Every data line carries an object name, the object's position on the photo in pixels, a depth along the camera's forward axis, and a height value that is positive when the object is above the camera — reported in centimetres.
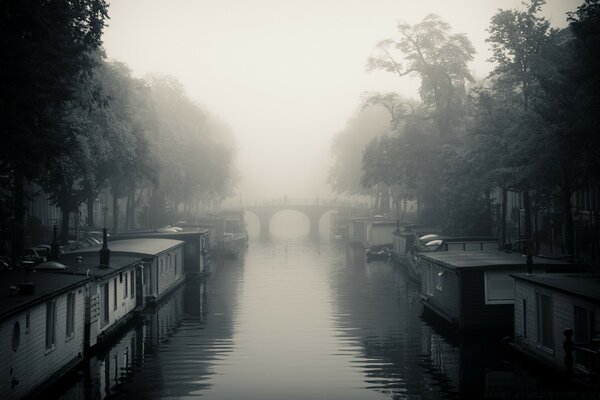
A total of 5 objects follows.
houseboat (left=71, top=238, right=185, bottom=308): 3809 -178
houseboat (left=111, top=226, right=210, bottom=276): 5402 -112
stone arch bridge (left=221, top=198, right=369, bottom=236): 13639 +346
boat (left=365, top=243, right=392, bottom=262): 7062 -249
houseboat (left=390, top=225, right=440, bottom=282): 5388 -140
